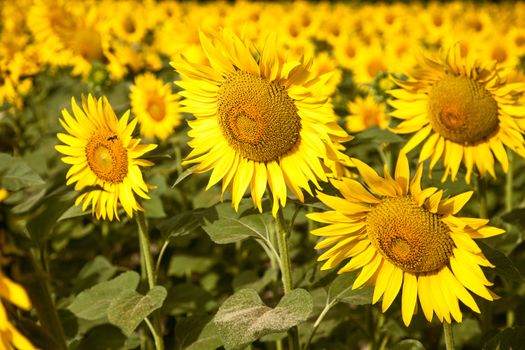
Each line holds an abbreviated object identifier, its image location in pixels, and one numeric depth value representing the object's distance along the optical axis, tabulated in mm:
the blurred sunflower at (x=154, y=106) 3045
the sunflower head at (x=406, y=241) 1438
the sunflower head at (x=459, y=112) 1932
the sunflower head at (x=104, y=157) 1760
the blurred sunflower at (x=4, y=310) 1001
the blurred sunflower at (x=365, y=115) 3233
